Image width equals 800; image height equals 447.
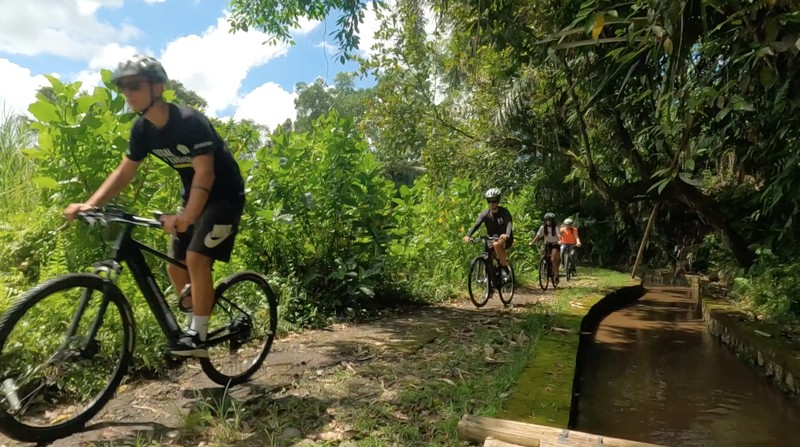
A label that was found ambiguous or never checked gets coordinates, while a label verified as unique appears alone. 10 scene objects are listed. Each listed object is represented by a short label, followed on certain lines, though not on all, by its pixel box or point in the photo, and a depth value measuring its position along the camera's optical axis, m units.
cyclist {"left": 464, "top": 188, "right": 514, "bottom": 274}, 7.26
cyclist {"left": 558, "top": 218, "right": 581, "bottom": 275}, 12.95
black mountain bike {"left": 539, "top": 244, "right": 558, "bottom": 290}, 10.55
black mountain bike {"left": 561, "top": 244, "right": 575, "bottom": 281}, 12.72
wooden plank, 2.38
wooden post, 8.20
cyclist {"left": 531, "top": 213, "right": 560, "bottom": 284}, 10.64
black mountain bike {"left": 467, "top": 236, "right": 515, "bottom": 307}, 7.18
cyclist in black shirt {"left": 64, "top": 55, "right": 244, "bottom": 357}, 2.62
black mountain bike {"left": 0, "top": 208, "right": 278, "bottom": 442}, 2.37
